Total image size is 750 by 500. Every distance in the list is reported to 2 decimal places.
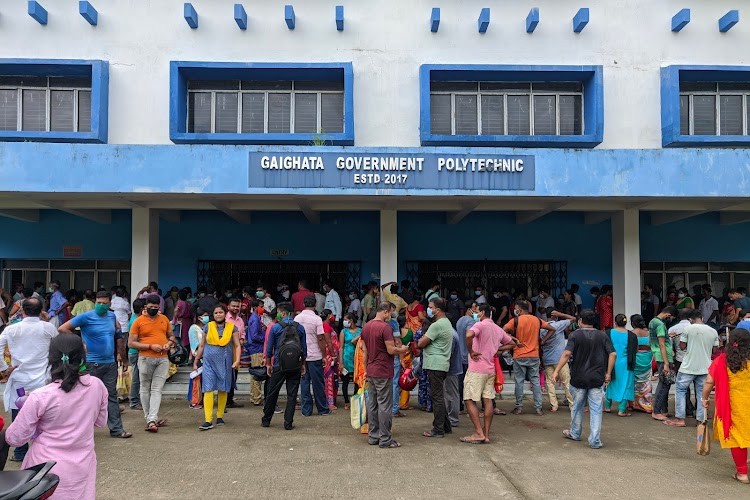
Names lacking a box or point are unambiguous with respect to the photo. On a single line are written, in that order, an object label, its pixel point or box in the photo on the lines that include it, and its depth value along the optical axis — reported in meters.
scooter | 2.89
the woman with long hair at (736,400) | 5.23
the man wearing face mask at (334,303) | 10.84
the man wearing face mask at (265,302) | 9.06
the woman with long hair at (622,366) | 7.83
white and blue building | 9.56
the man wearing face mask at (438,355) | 6.55
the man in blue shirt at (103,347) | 6.46
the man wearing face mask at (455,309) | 9.27
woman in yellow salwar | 6.98
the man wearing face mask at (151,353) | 6.89
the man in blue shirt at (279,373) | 7.07
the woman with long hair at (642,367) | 8.08
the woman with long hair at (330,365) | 8.09
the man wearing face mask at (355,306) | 10.94
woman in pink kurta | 3.45
